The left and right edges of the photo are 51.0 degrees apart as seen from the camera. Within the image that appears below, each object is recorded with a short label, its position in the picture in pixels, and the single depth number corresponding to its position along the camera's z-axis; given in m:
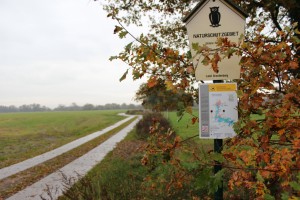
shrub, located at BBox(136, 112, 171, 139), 22.14
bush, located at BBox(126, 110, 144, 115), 99.17
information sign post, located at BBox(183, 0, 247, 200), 3.34
